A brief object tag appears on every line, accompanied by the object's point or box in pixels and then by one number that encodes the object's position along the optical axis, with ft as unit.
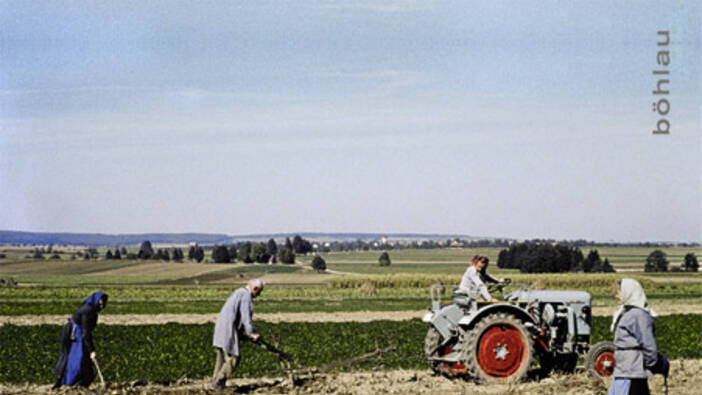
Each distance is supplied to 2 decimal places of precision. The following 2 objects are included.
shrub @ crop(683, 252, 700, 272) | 291.17
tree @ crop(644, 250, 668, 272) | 303.27
